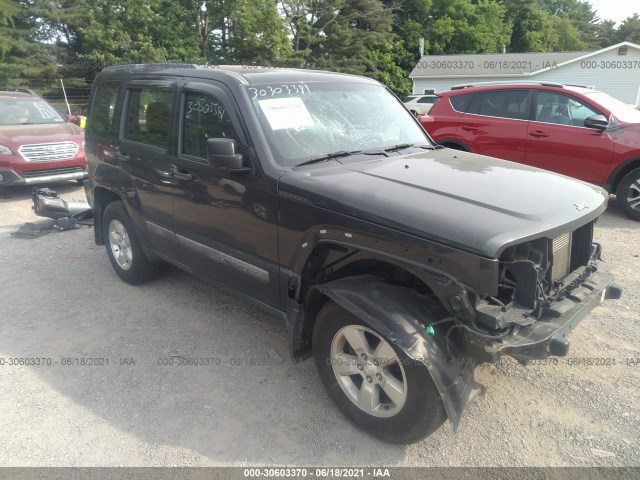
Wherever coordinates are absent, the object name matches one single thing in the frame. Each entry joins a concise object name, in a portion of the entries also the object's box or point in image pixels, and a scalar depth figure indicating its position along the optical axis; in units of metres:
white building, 29.95
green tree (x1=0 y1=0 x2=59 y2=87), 25.02
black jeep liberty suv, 2.44
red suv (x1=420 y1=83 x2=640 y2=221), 6.80
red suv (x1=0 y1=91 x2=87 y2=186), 8.56
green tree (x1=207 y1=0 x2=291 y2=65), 26.48
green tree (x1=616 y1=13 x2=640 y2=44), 63.97
